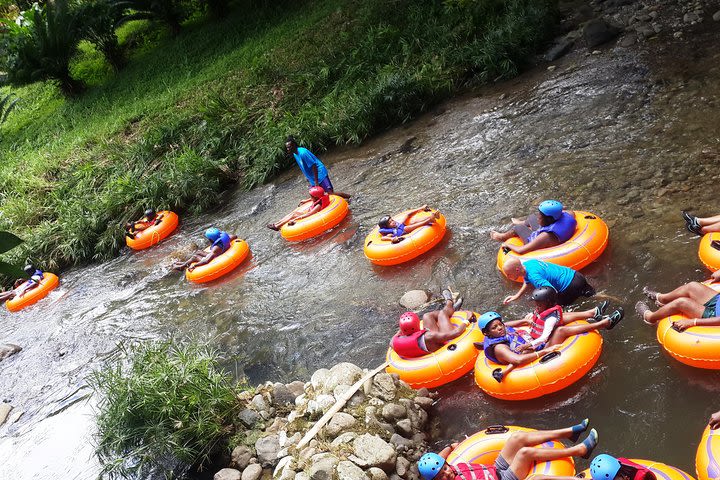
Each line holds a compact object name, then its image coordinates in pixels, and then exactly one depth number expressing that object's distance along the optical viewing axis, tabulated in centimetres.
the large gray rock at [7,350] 1054
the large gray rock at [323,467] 494
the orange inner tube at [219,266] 1039
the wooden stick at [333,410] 555
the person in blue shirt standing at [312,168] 1041
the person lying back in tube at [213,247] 1061
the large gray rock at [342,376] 602
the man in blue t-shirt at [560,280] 622
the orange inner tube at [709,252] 595
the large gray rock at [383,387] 582
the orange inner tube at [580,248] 686
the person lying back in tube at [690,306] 509
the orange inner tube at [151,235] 1291
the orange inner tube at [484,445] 486
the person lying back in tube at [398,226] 859
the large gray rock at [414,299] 761
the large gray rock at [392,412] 562
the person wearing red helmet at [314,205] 1059
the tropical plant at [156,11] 1959
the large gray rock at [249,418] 621
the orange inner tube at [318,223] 1037
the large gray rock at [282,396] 645
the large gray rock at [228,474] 568
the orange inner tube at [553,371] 542
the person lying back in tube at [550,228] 705
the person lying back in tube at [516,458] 446
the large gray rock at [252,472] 564
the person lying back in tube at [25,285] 1252
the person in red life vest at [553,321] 562
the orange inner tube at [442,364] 609
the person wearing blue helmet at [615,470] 374
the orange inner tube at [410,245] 849
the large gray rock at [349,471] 489
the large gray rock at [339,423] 548
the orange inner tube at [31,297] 1232
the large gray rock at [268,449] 574
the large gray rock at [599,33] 1267
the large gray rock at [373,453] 507
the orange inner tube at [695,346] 489
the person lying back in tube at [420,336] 626
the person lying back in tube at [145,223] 1309
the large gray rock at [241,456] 587
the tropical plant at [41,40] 1819
